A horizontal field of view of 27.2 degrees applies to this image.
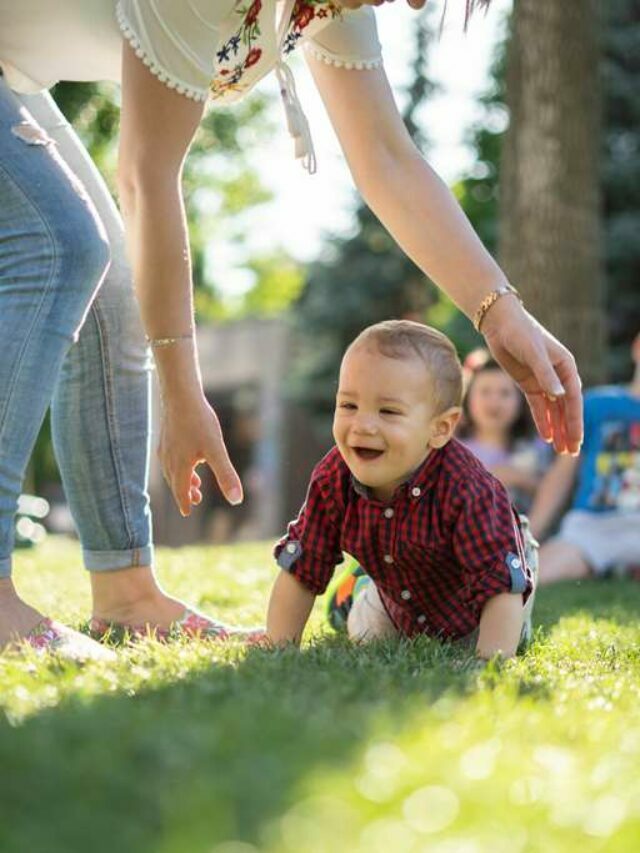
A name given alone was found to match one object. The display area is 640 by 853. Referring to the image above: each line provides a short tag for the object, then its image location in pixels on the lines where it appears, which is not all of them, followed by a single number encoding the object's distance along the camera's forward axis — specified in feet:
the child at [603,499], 21.88
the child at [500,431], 23.76
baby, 9.53
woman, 8.37
